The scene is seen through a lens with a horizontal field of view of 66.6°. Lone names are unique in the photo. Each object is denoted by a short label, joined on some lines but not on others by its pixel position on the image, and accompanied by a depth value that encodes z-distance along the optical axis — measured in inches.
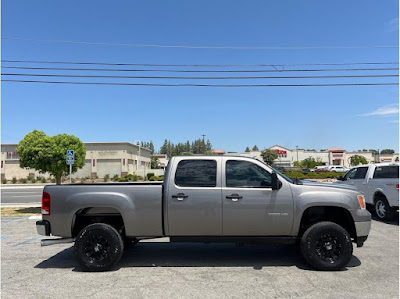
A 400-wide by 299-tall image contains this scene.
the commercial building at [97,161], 1898.4
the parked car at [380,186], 375.3
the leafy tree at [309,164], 3324.3
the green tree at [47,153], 530.6
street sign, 495.2
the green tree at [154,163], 3239.4
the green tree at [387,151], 6744.1
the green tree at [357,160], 3538.9
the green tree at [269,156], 3314.5
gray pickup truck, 203.2
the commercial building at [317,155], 4197.1
